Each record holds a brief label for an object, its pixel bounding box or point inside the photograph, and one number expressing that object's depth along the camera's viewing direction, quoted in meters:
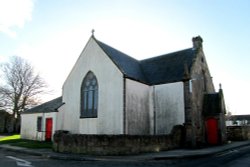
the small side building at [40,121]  24.03
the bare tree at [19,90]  39.44
